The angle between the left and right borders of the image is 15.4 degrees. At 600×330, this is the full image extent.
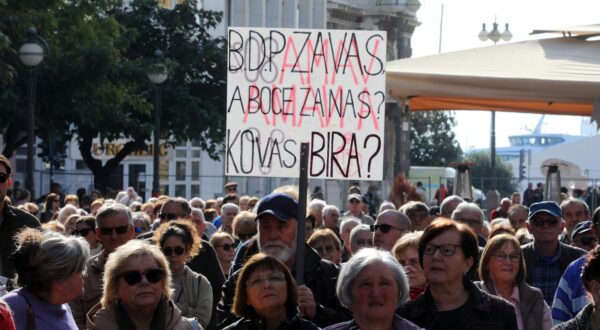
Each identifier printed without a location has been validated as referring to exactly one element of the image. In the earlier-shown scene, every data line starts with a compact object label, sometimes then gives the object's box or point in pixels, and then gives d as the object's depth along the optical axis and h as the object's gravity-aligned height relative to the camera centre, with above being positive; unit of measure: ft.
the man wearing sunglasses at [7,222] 42.91 -1.15
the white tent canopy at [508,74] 55.02 +2.44
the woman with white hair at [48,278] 32.50 -1.69
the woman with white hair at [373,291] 32.00 -1.77
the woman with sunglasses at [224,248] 60.45 -2.21
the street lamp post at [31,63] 105.49 +4.77
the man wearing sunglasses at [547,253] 49.62 -1.81
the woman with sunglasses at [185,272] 43.23 -2.11
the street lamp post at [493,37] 211.40 +13.03
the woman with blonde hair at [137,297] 34.54 -2.06
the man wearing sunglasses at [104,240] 41.03 -1.52
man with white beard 36.91 -1.66
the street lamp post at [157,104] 148.95 +4.10
